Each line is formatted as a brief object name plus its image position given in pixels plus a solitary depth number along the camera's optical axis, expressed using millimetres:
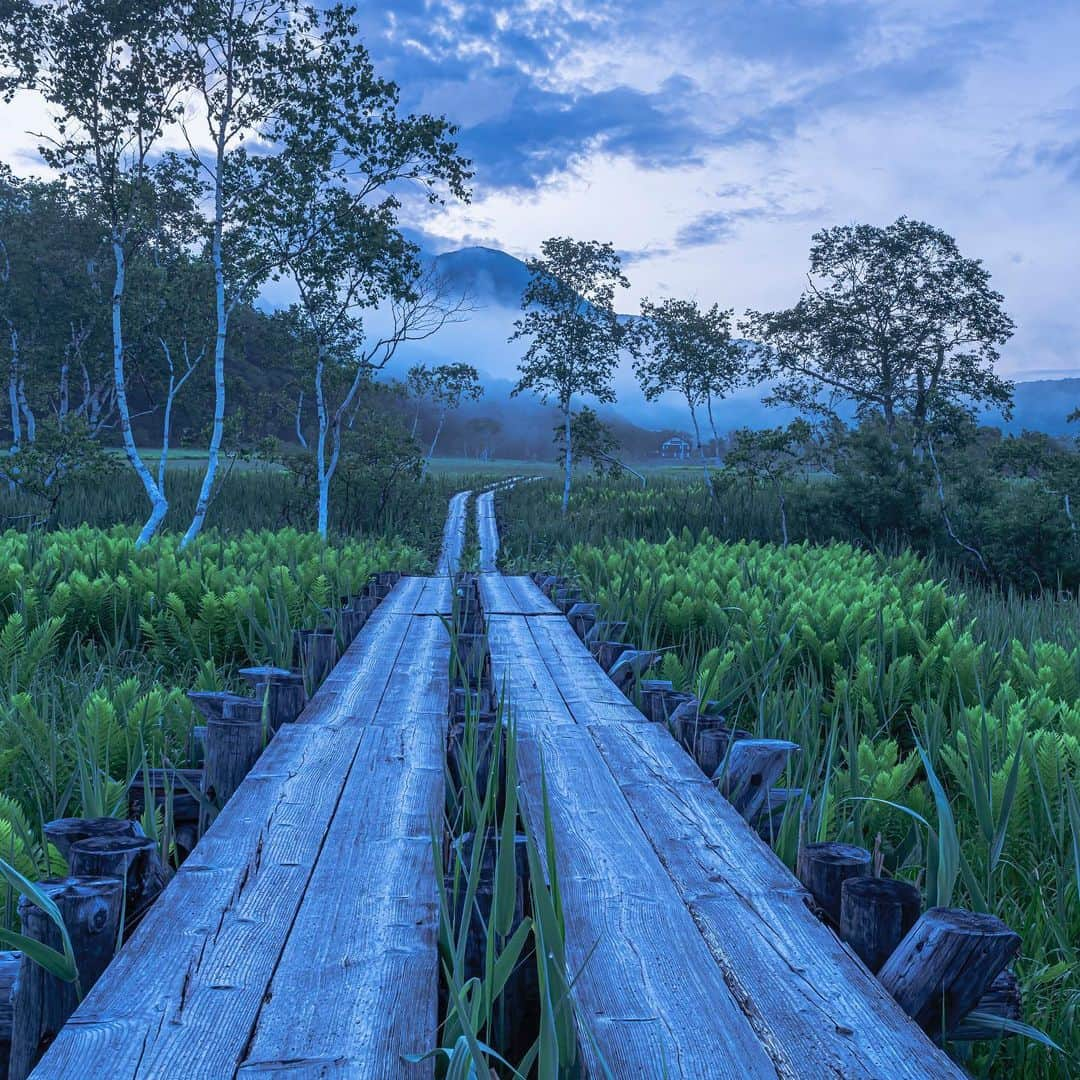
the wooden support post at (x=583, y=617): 6035
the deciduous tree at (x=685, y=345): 24219
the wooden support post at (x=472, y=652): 4426
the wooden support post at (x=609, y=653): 5059
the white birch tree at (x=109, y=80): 11719
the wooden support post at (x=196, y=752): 3909
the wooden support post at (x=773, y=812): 2875
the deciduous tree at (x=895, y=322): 29016
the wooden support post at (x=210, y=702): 3720
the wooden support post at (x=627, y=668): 4664
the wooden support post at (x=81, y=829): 2145
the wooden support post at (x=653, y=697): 3943
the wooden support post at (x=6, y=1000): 1786
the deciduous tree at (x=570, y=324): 21688
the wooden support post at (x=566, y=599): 7137
